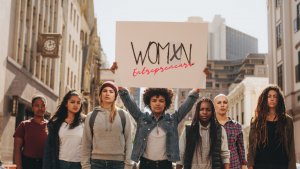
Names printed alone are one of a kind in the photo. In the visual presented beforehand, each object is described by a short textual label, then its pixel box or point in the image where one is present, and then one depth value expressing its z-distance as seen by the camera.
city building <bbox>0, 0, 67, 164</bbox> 15.43
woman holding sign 5.11
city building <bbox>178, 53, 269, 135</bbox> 104.28
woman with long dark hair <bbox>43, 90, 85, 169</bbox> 5.59
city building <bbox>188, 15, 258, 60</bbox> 183.73
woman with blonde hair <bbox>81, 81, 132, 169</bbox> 5.25
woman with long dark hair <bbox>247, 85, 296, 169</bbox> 5.70
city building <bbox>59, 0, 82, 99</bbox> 29.27
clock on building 20.67
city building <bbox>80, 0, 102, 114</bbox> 43.66
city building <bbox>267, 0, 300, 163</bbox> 22.17
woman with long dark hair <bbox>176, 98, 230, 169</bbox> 5.46
